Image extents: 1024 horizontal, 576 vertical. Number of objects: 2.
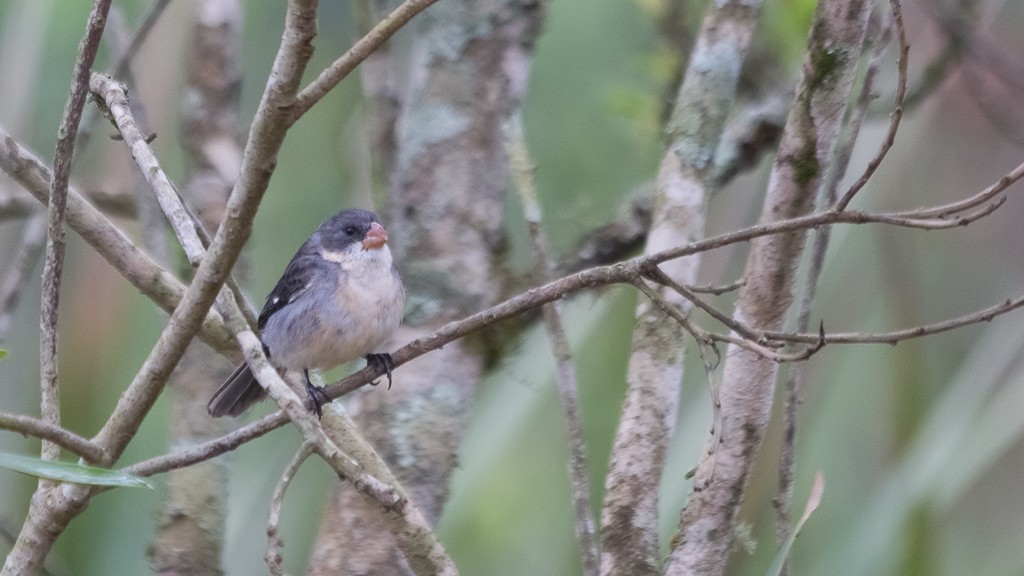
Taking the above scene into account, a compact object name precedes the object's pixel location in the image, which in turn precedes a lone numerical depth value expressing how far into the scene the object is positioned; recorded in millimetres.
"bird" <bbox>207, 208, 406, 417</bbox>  7785
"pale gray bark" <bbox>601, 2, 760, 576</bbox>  5887
